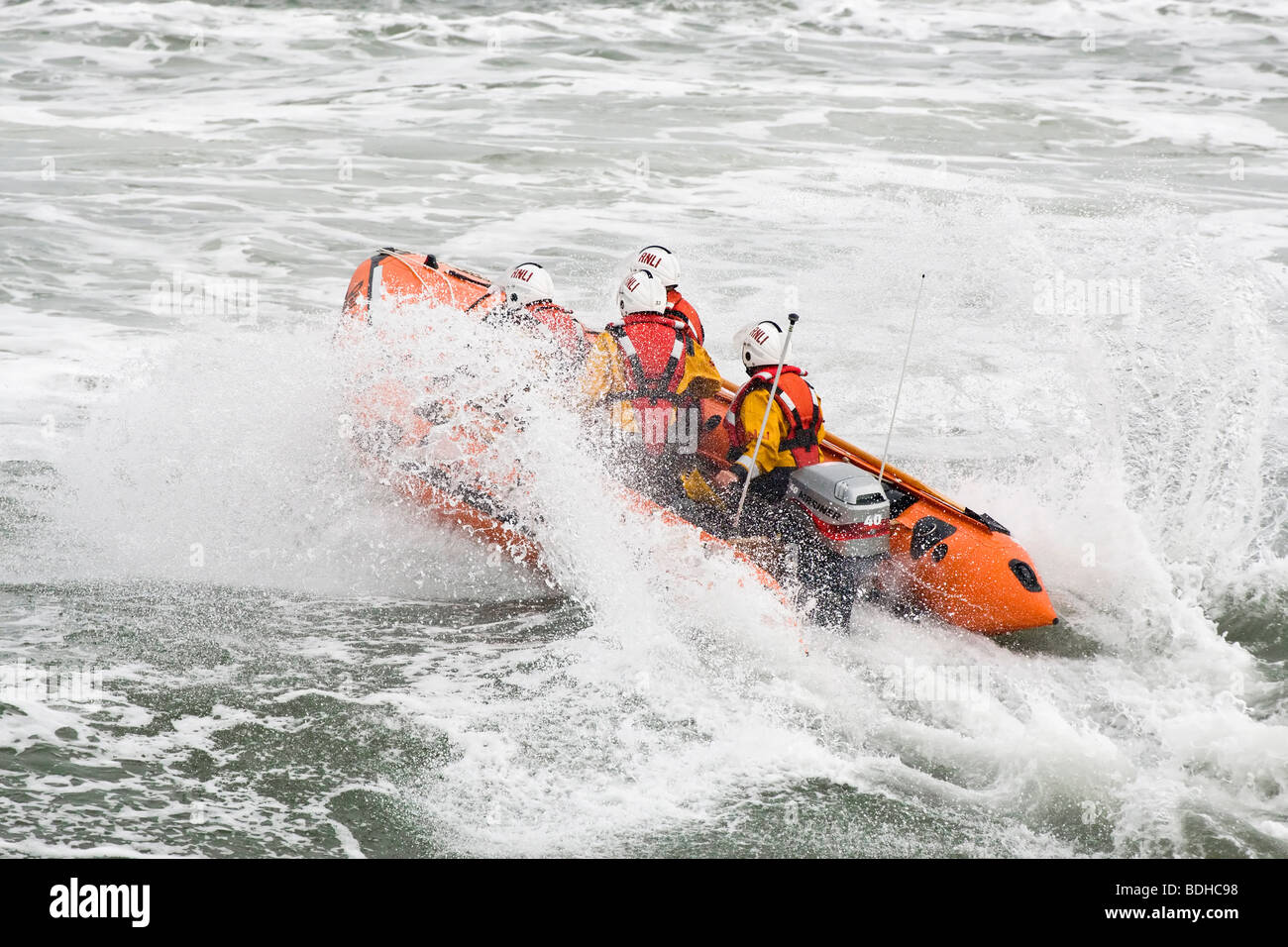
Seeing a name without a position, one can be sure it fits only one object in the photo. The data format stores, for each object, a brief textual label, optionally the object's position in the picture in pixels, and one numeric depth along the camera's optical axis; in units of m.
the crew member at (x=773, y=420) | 11.15
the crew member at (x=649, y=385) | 12.09
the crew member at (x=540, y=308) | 13.02
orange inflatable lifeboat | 11.45
